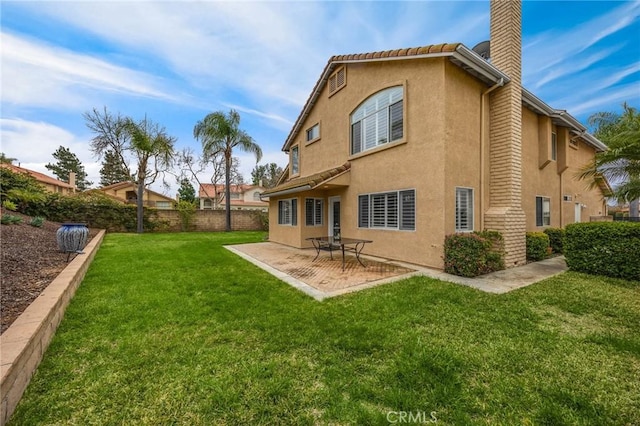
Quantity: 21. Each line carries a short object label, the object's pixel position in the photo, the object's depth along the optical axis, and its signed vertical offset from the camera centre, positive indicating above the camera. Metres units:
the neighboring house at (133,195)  38.41 +3.38
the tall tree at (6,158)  34.54 +8.27
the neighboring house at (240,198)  43.00 +3.35
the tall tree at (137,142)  20.23 +6.17
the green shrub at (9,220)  8.83 -0.11
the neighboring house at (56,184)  31.28 +4.16
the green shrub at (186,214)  22.14 +0.21
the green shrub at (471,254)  6.99 -1.07
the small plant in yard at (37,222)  10.60 -0.22
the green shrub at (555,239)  10.86 -0.98
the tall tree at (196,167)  30.91 +6.01
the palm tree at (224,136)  20.66 +6.50
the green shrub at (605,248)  6.56 -0.89
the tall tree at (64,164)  47.00 +9.82
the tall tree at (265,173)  58.78 +10.07
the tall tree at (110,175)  47.68 +7.91
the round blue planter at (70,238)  7.66 -0.63
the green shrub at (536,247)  9.27 -1.12
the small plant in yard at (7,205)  12.28 +0.56
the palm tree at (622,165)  6.74 +1.53
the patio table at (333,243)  8.02 -0.89
